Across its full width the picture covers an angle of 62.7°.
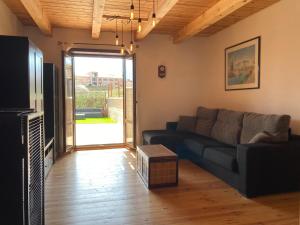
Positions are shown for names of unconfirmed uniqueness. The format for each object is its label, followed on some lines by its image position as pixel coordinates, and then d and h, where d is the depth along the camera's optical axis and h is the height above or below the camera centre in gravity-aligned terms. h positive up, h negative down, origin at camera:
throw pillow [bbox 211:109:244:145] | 3.95 -0.45
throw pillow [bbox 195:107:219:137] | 4.77 -0.41
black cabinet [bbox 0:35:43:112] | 1.67 +0.19
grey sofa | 2.86 -0.70
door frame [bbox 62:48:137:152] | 5.23 +0.99
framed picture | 4.15 +0.63
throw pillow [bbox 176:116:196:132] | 5.20 -0.51
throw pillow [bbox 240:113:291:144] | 3.14 -0.35
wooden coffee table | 3.20 -0.91
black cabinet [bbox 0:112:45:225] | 1.30 -0.36
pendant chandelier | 3.91 +1.46
